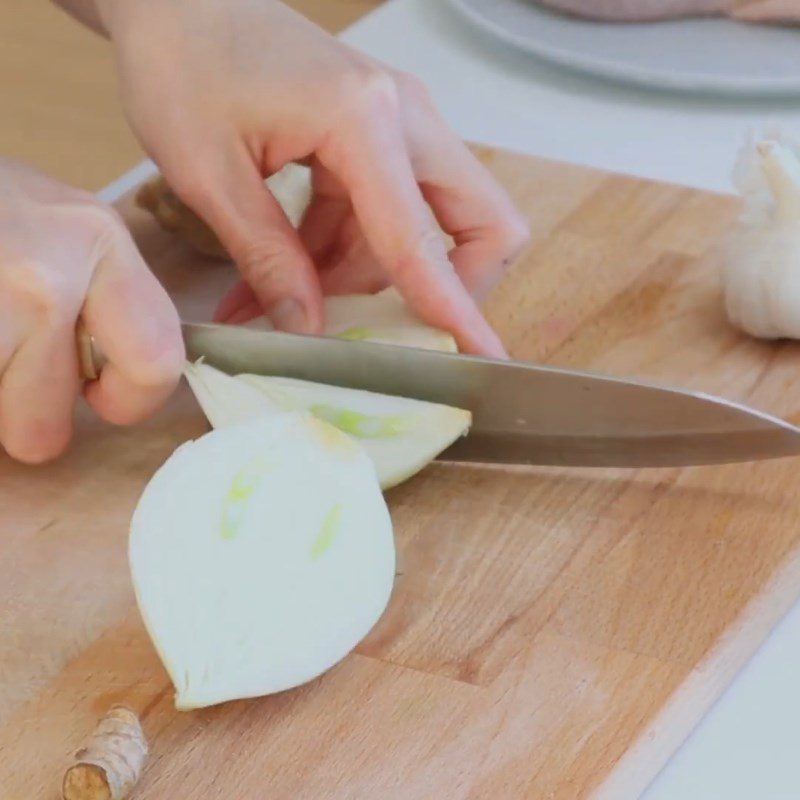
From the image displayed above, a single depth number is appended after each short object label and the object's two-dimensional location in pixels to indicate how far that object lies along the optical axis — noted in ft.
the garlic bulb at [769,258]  2.88
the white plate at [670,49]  3.40
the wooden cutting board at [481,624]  2.47
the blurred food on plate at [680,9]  3.46
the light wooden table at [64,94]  4.43
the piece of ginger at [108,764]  2.41
